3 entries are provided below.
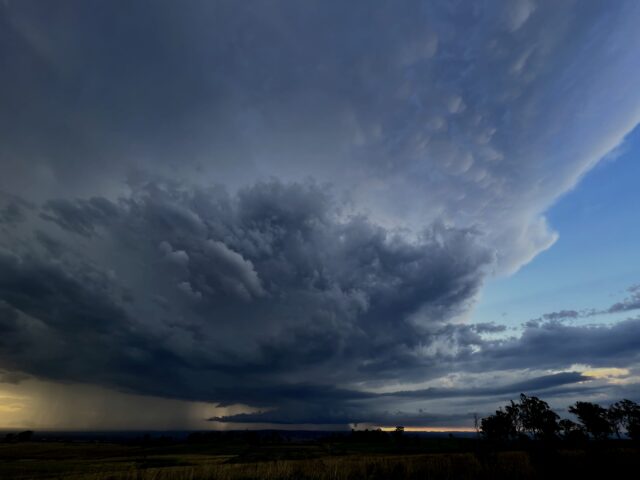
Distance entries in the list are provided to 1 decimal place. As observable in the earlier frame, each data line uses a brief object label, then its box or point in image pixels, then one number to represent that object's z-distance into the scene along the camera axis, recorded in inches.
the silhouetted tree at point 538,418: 5044.3
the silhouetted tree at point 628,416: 4394.7
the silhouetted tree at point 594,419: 4611.2
